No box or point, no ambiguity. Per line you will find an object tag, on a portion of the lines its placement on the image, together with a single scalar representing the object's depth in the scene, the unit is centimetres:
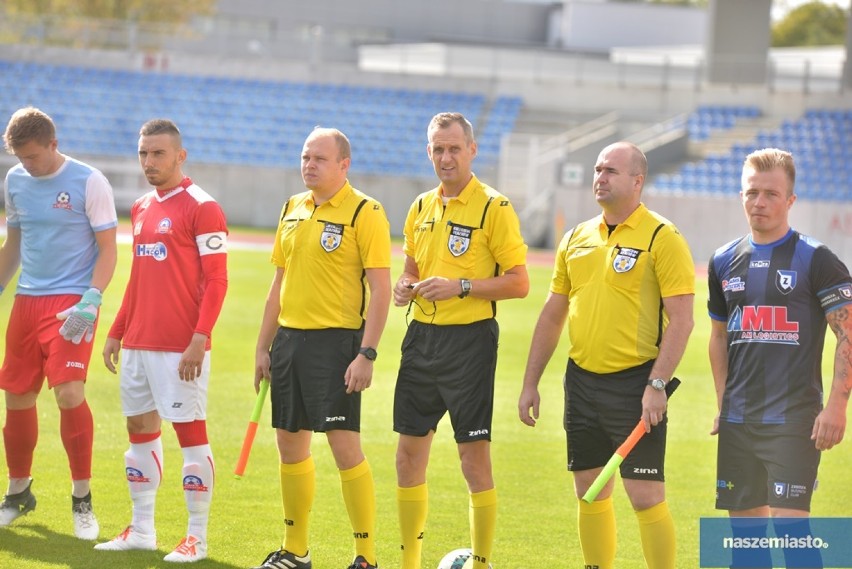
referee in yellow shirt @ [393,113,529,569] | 1211
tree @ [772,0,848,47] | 14599
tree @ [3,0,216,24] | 10728
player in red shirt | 1303
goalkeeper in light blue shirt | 1363
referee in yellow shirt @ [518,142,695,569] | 1106
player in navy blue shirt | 1059
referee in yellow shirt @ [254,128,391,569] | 1251
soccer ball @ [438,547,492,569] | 1270
